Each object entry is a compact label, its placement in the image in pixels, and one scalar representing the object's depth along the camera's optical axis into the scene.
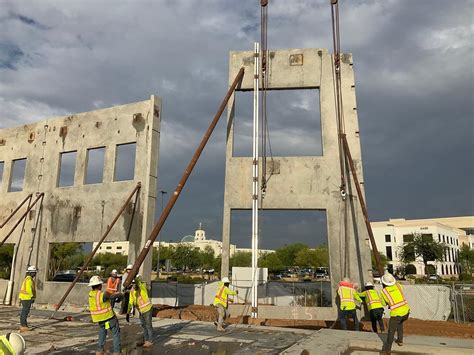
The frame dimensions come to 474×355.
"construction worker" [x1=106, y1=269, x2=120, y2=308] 12.09
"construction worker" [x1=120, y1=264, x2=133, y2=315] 12.83
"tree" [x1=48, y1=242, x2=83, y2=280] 41.06
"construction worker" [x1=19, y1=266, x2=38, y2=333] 10.62
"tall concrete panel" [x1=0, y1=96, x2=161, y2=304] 15.02
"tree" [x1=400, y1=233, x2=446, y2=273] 55.34
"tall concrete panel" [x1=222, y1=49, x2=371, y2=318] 13.53
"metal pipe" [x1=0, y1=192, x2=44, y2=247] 17.22
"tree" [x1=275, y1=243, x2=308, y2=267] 83.31
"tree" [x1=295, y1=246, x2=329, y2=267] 73.31
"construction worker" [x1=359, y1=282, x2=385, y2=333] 11.14
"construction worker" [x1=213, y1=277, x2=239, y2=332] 10.69
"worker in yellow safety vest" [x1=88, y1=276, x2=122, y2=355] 7.57
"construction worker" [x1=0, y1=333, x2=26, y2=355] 2.80
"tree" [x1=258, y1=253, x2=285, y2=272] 78.00
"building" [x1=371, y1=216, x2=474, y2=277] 67.44
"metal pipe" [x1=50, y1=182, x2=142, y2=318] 14.40
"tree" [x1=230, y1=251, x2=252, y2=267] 73.13
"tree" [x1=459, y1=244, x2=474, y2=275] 65.97
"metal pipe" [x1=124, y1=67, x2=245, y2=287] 11.05
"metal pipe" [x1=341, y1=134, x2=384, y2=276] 12.95
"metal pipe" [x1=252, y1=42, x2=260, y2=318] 13.99
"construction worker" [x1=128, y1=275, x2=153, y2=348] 8.78
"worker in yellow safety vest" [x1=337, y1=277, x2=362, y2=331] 10.84
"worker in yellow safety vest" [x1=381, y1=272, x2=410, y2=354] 7.90
